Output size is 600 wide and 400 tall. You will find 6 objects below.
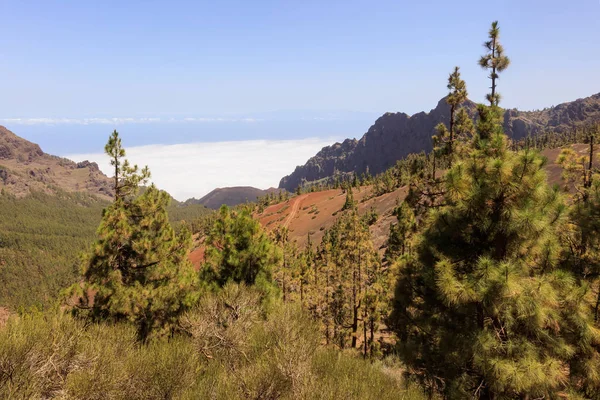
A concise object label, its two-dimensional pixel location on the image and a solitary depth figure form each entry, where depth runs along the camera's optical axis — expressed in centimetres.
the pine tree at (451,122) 1457
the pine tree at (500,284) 718
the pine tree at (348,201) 8528
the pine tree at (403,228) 2686
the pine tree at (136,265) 1334
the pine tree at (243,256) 1503
